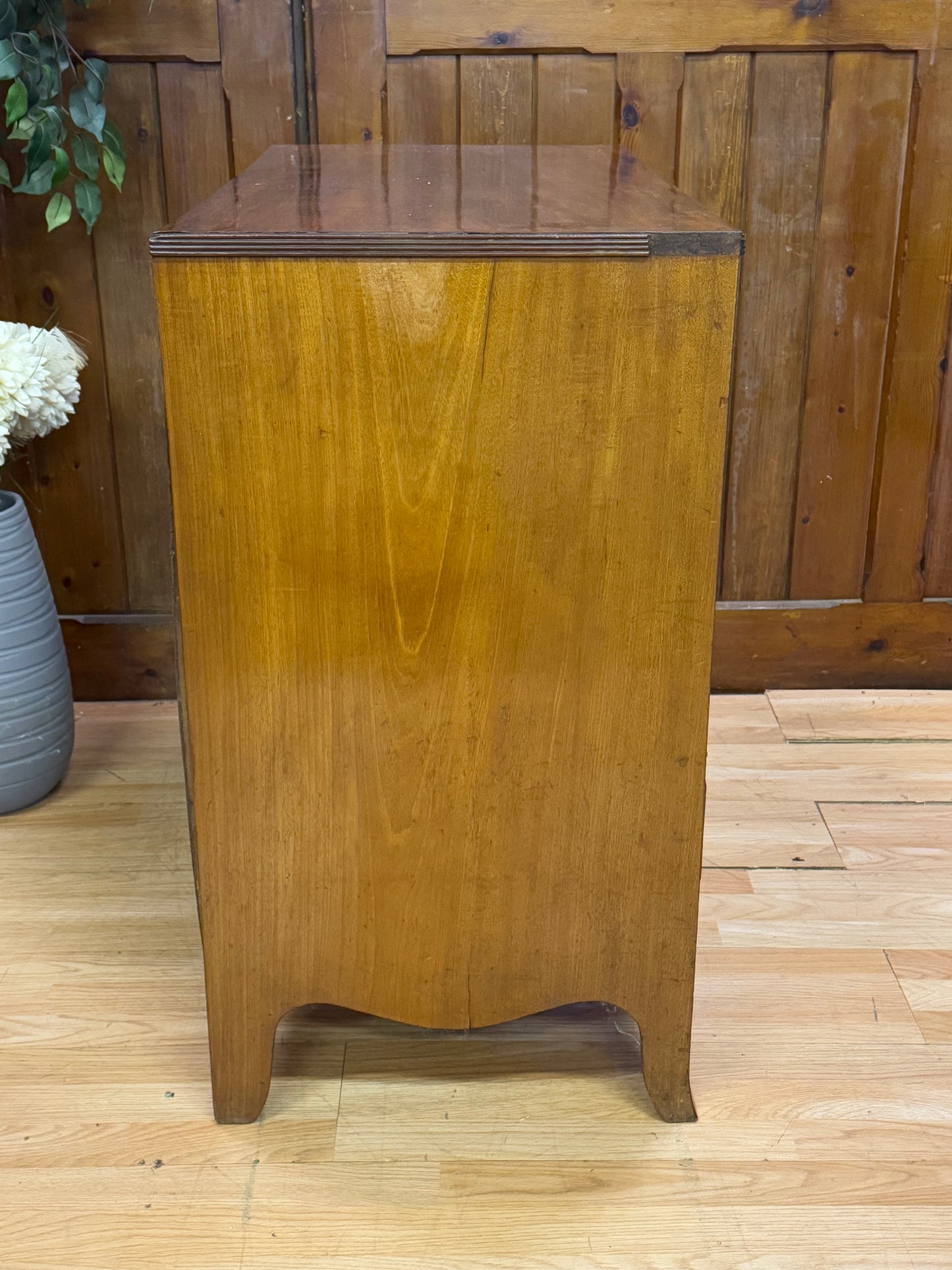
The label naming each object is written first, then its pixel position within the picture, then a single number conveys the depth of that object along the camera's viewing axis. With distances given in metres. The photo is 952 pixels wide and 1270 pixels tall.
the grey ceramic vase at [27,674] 1.72
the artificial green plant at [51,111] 1.59
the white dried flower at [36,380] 1.67
